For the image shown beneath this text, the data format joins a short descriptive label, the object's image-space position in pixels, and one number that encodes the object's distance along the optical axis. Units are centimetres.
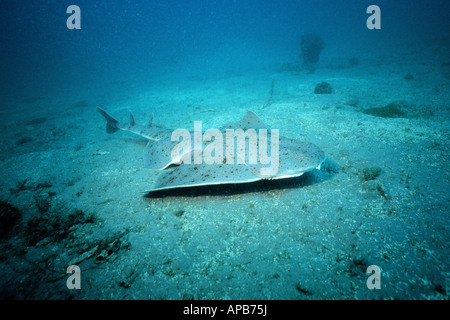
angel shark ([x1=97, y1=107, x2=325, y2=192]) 270
